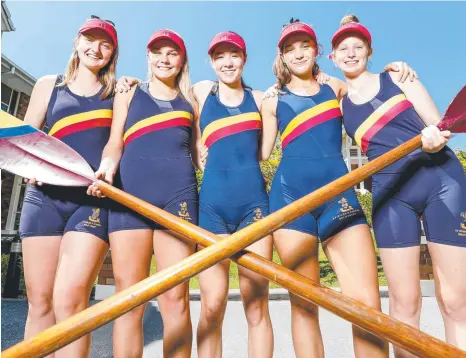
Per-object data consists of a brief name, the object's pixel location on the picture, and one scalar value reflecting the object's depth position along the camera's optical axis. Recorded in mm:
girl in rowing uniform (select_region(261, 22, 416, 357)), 2111
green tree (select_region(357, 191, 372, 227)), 11656
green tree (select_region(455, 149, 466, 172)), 16247
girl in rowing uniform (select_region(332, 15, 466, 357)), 2008
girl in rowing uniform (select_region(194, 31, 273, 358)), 2223
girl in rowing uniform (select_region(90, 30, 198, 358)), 2207
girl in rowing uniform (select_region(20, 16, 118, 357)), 2227
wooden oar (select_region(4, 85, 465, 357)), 1638
